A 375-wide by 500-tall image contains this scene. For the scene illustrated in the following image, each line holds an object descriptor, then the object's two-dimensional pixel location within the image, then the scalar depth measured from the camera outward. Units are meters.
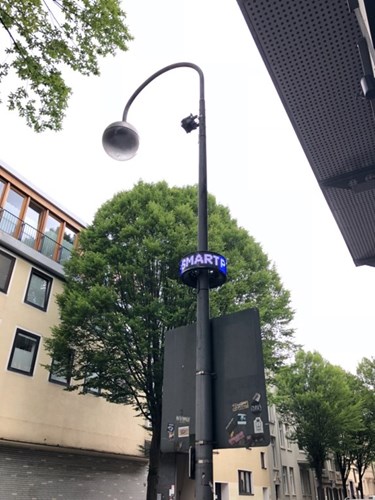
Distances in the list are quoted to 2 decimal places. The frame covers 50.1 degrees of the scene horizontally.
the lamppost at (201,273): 4.00
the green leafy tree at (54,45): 6.78
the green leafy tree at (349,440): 29.88
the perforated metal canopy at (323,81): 3.25
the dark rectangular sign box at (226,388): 4.03
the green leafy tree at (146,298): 14.40
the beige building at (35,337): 16.19
